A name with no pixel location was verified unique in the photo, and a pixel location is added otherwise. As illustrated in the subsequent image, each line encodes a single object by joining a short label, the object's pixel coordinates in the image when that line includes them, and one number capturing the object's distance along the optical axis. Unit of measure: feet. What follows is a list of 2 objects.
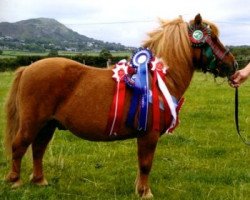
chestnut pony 18.53
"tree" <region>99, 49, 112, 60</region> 119.75
